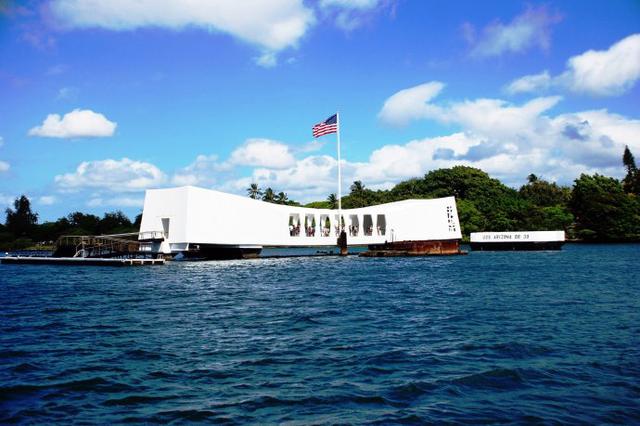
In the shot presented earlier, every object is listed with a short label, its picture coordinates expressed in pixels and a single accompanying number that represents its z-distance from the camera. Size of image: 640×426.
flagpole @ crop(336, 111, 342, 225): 58.00
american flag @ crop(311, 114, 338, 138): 51.69
